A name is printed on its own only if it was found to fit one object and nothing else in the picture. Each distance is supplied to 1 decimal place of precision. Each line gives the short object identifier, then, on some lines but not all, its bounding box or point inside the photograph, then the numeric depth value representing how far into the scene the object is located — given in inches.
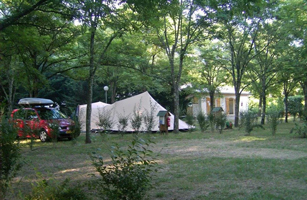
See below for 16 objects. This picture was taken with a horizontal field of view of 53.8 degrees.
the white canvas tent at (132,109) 665.0
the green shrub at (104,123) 541.3
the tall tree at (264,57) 735.1
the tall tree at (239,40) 687.1
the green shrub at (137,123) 546.3
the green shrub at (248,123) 544.4
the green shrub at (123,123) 564.4
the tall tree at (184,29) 589.3
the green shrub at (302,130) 475.6
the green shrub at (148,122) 540.0
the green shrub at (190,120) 641.6
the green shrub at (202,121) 631.2
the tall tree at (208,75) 964.8
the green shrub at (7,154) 170.0
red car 412.0
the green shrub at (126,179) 139.3
